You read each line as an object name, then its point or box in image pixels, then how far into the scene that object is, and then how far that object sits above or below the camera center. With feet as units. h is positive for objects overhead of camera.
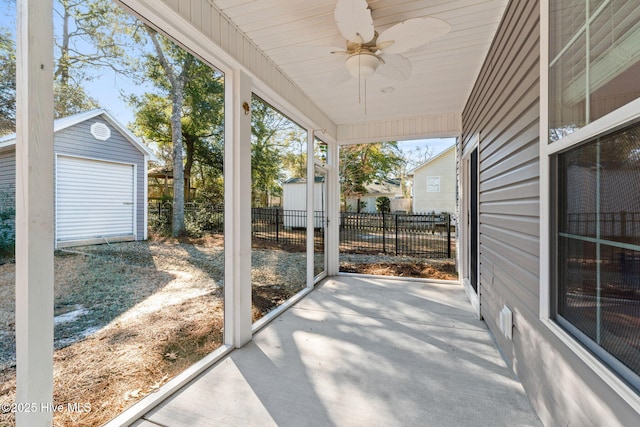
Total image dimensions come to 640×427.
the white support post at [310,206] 13.09 +0.26
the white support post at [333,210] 16.11 +0.10
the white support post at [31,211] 3.74 +0.03
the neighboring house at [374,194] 57.58 +3.58
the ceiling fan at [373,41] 5.56 +3.77
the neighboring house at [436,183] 43.19 +4.23
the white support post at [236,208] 7.74 +0.11
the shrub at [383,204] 49.11 +1.27
